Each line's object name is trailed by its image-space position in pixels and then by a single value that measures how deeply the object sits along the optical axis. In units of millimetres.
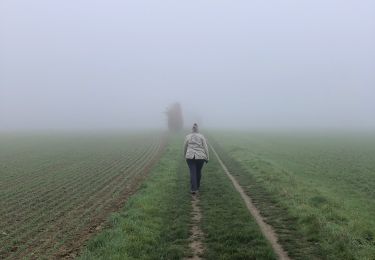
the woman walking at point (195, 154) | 16875
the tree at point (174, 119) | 97062
